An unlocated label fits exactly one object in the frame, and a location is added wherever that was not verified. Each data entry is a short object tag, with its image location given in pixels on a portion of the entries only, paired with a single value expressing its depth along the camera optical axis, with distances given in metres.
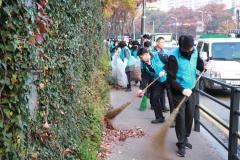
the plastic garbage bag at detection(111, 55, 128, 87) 12.15
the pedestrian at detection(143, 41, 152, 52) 9.22
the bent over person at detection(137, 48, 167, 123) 7.28
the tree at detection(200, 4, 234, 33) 67.71
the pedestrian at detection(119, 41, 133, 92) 11.99
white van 11.45
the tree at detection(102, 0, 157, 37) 37.18
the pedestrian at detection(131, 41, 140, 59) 12.88
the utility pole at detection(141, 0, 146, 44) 22.90
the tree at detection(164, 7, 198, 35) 76.34
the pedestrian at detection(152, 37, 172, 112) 7.41
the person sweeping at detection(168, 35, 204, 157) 5.24
